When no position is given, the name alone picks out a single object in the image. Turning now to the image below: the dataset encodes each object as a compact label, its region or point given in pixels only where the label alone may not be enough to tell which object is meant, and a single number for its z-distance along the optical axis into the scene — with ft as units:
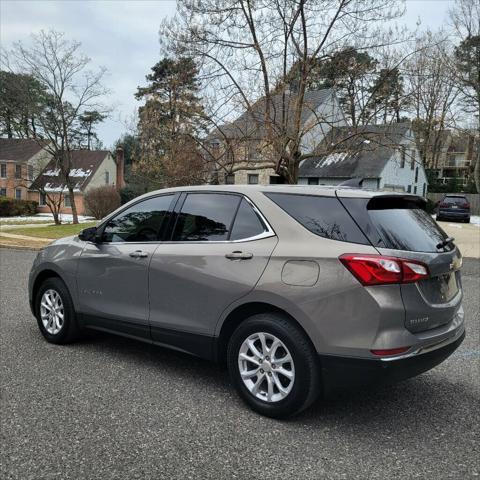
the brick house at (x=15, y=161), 169.37
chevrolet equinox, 10.32
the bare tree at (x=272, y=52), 49.42
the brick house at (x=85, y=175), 161.17
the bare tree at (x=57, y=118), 82.37
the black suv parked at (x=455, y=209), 95.20
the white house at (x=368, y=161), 50.83
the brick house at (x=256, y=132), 51.06
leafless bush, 106.42
